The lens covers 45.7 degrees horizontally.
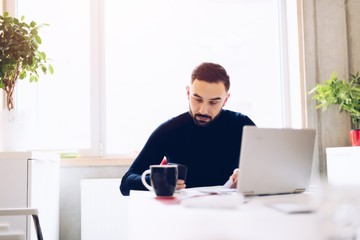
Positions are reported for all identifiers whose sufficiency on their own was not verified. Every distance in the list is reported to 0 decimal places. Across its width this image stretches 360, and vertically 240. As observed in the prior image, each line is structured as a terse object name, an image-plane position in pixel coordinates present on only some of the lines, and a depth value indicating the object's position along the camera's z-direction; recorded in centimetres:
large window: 327
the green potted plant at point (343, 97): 304
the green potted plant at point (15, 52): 233
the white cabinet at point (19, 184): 201
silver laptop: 115
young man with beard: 186
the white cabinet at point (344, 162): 273
